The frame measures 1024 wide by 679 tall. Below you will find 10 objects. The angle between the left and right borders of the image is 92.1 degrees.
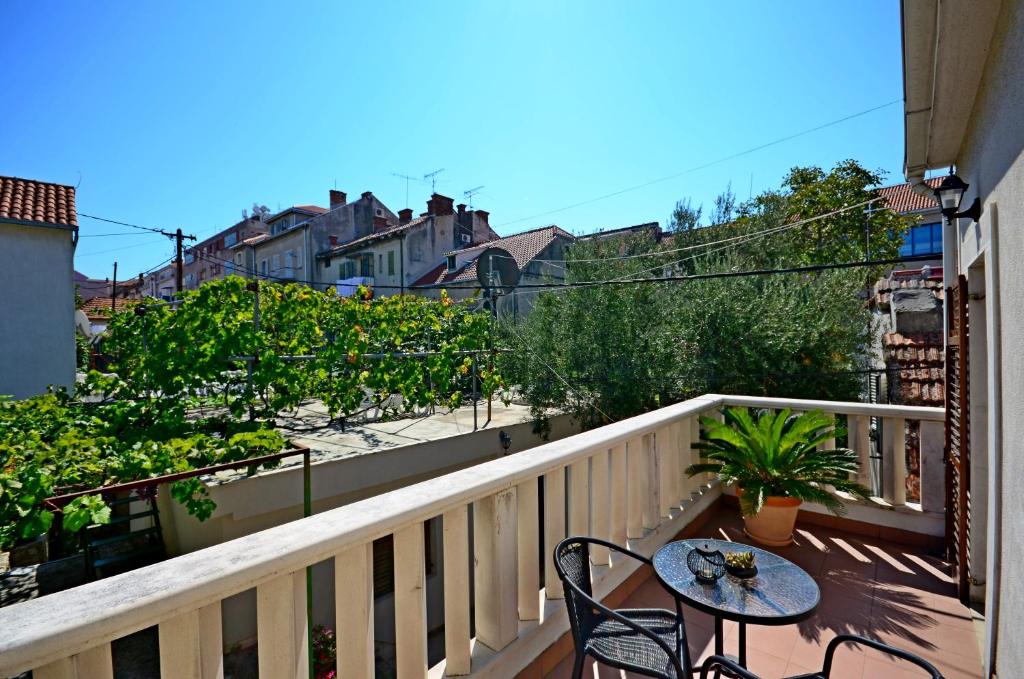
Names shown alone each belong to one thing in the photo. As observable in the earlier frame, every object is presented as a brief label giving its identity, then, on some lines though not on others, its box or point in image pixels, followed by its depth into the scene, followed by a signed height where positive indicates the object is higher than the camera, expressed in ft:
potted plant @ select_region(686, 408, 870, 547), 10.08 -3.01
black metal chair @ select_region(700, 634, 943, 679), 4.05 -2.93
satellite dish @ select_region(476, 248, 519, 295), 29.04 +3.81
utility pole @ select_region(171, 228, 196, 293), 50.59 +9.54
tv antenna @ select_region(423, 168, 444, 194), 77.90 +24.88
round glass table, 5.01 -2.93
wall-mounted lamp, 7.50 +2.19
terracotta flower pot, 10.22 -4.13
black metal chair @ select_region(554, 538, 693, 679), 4.78 -3.25
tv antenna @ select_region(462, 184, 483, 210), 79.05 +22.56
